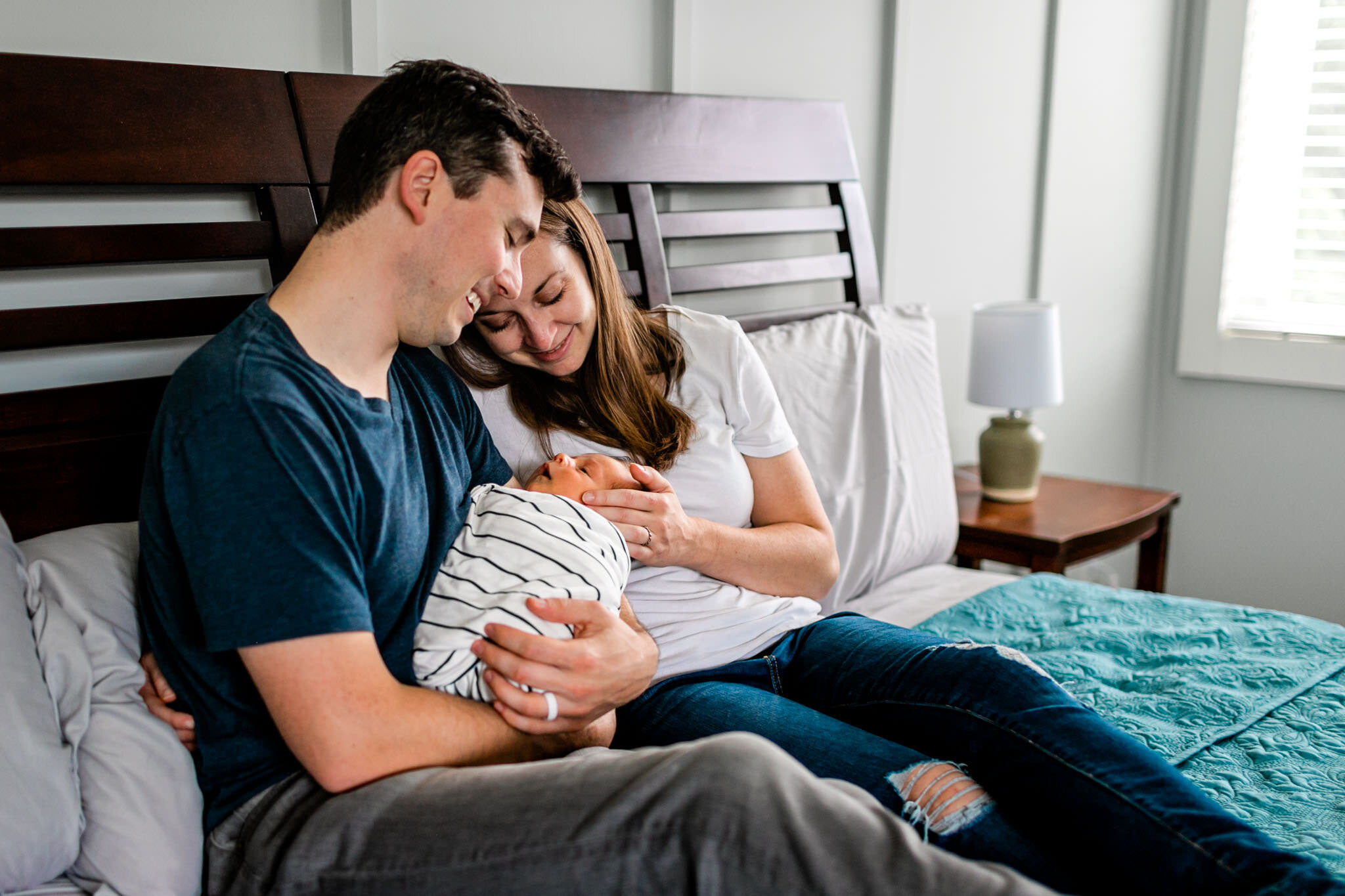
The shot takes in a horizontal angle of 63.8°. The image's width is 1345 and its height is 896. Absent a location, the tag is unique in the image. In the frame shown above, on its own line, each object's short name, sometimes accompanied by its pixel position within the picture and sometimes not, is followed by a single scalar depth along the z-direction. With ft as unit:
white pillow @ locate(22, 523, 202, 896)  3.39
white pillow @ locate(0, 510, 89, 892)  3.17
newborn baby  3.75
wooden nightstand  7.57
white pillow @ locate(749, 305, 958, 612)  6.48
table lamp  8.13
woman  3.52
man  3.04
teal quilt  4.25
